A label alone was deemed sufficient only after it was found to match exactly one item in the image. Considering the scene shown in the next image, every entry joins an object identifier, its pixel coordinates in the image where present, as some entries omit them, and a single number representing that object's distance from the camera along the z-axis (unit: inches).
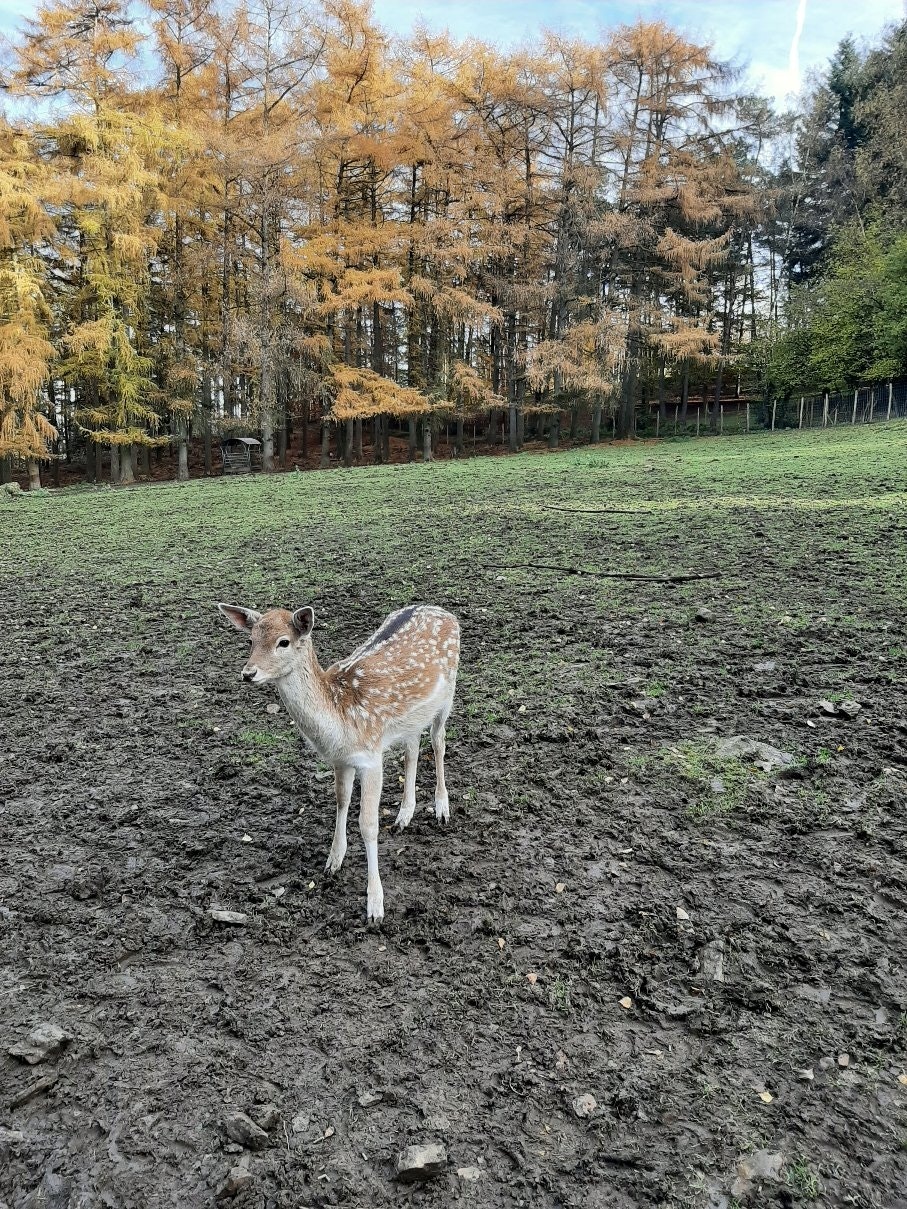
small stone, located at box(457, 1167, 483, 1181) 67.8
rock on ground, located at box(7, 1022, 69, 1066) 81.2
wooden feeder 1000.9
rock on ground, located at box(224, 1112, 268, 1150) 71.3
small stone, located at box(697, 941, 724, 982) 89.2
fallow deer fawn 106.4
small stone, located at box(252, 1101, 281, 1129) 73.0
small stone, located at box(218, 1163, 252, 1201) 67.1
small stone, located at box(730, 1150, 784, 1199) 65.2
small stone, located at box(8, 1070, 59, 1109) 76.8
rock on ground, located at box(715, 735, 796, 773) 133.3
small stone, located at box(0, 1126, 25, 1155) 71.6
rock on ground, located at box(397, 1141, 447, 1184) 67.6
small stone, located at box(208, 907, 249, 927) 103.3
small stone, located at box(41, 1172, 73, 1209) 66.6
